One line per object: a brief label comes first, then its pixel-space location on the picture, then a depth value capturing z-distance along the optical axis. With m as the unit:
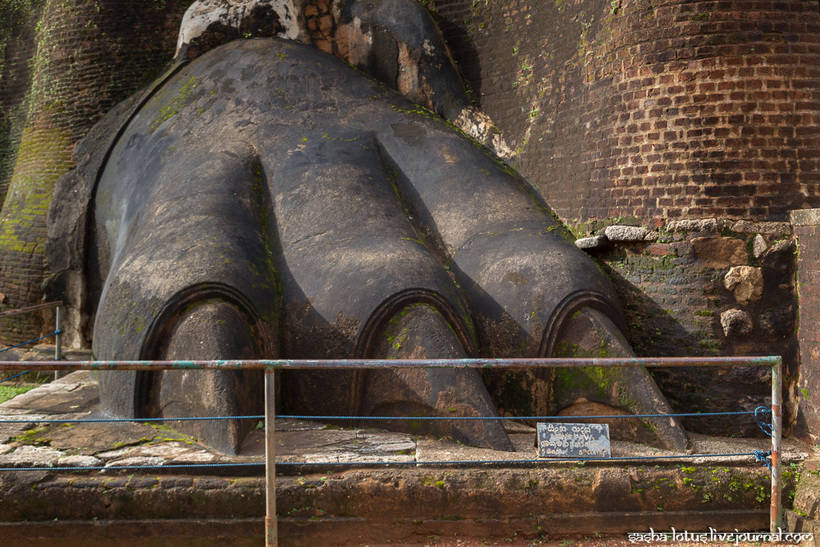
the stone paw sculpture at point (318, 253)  4.91
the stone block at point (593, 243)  5.99
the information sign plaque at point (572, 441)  4.34
